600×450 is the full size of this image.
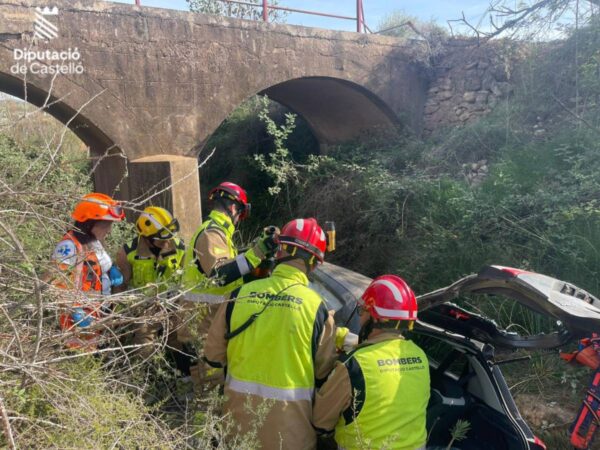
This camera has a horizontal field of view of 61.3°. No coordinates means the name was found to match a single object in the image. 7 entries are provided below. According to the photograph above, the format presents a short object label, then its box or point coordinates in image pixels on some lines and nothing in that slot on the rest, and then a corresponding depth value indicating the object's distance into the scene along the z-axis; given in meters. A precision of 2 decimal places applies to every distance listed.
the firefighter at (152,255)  3.87
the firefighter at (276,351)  2.56
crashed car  2.32
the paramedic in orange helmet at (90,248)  3.03
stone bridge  6.06
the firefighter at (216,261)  3.28
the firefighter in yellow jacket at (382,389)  2.43
